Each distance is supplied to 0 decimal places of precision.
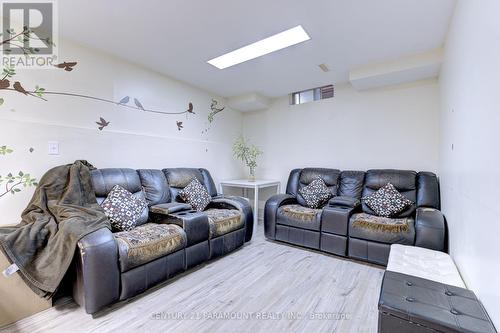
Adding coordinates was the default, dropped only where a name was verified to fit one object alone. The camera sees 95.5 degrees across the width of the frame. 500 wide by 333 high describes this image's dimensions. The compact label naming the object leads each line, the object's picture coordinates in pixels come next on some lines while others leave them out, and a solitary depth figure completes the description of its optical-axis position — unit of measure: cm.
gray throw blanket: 163
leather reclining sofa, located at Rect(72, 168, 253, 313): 164
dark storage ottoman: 99
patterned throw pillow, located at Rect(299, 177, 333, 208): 326
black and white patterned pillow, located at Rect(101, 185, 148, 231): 218
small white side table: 360
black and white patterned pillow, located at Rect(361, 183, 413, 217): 272
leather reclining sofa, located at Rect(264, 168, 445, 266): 230
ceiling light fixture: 230
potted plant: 443
